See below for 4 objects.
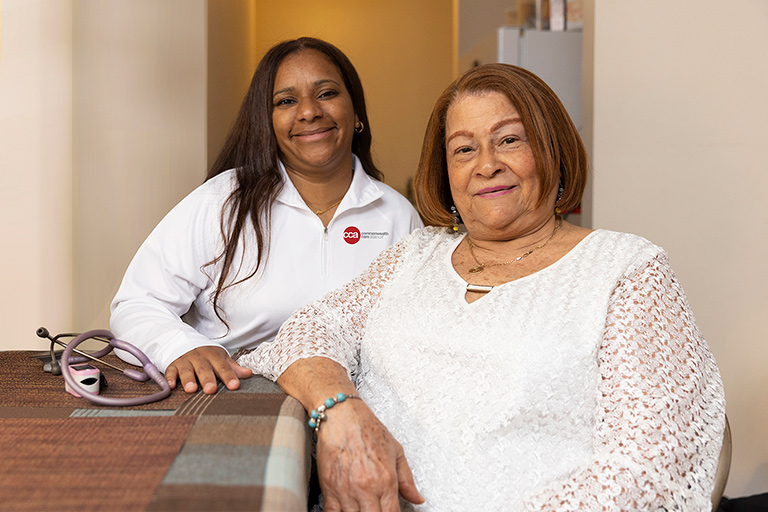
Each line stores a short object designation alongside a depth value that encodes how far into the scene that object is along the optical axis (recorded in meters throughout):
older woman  1.15
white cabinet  3.09
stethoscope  1.21
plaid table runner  0.77
